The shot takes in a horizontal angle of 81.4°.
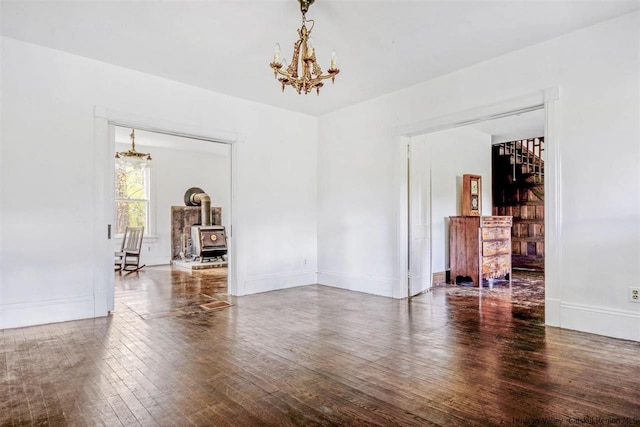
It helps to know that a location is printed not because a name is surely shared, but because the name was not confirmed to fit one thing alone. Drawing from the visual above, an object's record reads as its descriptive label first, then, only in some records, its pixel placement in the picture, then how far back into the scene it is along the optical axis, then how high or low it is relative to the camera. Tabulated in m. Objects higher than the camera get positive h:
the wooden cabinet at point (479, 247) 5.81 -0.53
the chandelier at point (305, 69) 2.83 +1.15
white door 5.12 -0.02
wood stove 8.42 -0.59
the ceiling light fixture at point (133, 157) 6.66 +1.08
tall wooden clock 6.24 +0.34
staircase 7.61 +0.44
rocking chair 7.56 -0.70
